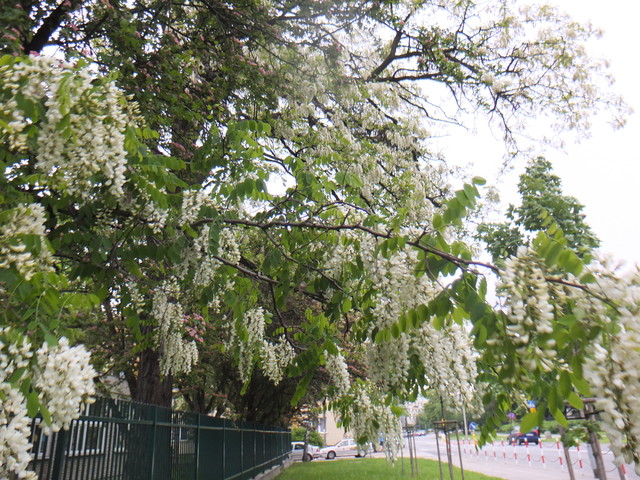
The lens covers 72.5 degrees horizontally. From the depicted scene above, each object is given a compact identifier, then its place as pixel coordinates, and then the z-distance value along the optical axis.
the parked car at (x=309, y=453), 35.19
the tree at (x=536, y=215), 9.09
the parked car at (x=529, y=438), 35.44
